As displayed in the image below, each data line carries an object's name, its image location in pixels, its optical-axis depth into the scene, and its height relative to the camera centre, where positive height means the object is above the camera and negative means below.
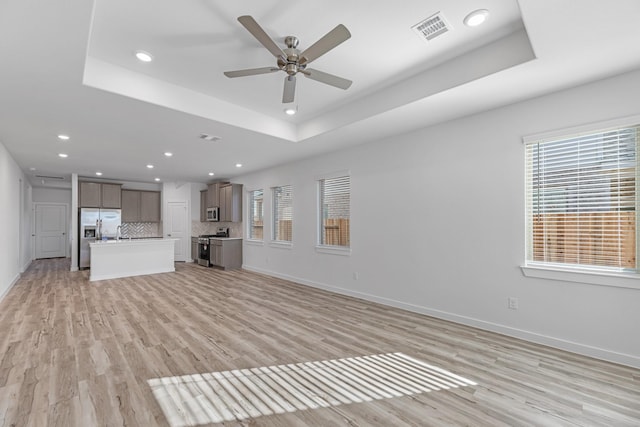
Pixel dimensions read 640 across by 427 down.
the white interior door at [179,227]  9.59 -0.39
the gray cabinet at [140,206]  9.23 +0.30
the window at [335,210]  5.37 +0.11
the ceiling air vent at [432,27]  2.34 +1.59
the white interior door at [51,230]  10.32 -0.57
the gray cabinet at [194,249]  9.43 -1.10
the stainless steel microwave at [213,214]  8.70 +0.04
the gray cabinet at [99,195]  8.30 +0.58
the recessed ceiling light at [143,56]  2.79 +1.57
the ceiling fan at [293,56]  2.10 +1.33
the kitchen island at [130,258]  6.66 -1.06
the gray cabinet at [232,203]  8.12 +0.35
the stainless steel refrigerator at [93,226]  8.11 -0.32
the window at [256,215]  7.75 +0.02
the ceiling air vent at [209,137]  4.47 +1.24
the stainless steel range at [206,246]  8.60 -0.94
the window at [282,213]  6.69 +0.06
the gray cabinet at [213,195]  8.73 +0.63
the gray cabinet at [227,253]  7.94 -1.05
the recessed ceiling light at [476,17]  2.25 +1.59
